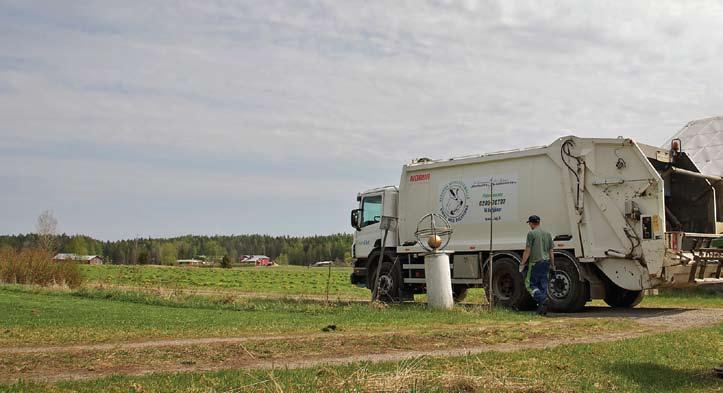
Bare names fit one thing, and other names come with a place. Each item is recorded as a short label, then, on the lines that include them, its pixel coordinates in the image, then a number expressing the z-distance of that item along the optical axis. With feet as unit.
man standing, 49.62
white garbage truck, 52.54
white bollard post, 52.06
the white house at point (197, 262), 350.43
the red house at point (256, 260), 444.47
